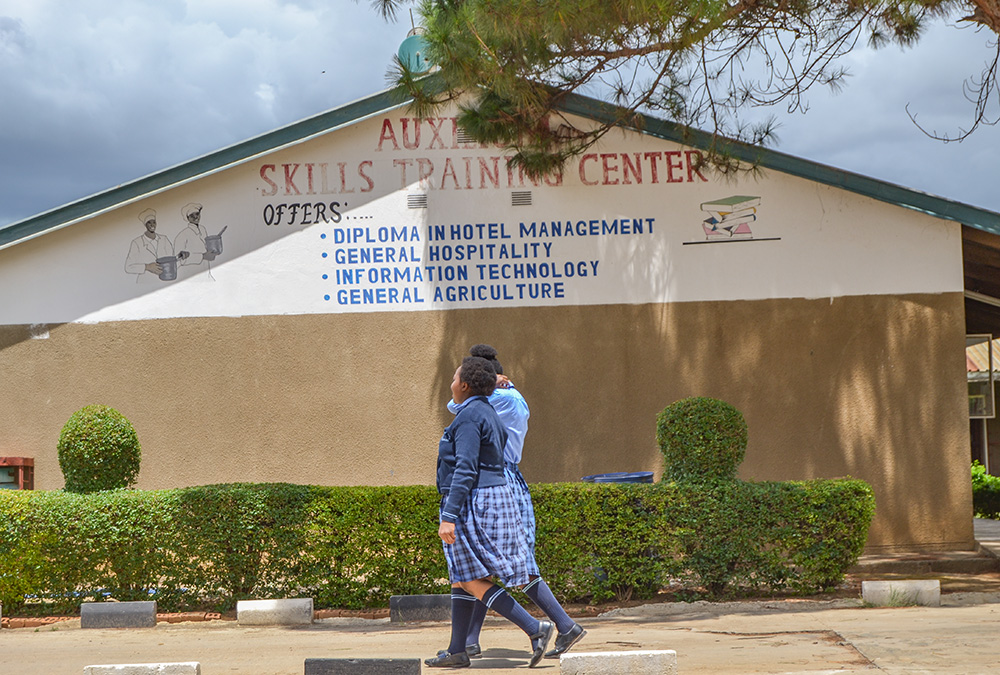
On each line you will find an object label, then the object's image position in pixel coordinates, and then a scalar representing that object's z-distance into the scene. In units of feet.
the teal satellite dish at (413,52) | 32.50
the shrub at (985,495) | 61.21
